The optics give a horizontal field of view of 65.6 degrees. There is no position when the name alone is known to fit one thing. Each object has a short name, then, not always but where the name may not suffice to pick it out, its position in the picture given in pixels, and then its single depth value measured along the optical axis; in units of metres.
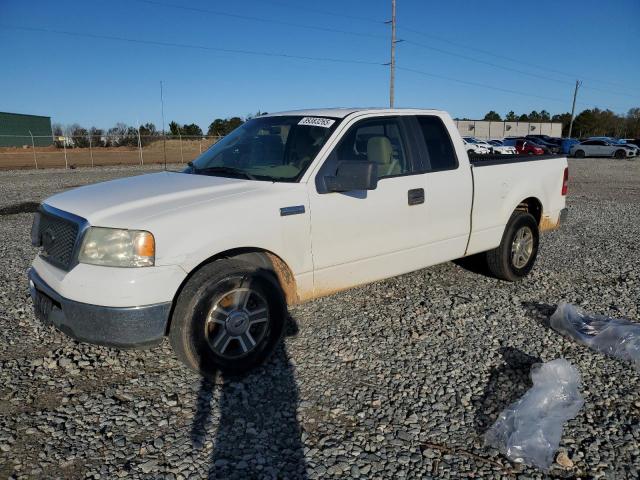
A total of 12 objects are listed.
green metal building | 58.22
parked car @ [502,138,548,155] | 32.12
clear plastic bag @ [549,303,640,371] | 3.84
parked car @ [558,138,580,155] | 37.47
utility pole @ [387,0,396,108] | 35.88
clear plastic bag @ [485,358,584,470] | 2.64
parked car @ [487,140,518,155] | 32.71
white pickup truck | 3.03
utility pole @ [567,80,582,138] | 68.62
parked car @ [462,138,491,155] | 32.28
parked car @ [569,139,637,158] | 35.25
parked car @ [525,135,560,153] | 36.44
